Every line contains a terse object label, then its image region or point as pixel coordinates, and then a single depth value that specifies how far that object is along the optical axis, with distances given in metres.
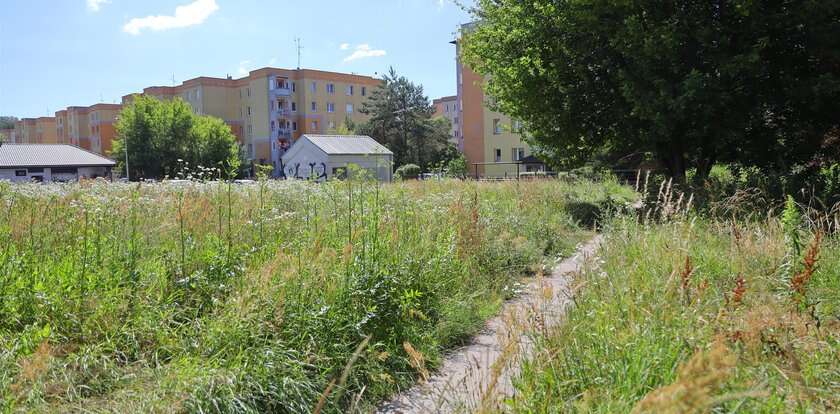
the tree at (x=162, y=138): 52.88
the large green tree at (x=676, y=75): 11.69
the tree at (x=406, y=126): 56.78
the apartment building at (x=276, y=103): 70.56
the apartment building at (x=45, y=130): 107.50
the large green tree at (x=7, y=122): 121.36
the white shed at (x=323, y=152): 37.19
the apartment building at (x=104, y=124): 83.50
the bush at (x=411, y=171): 39.28
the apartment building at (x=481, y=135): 49.78
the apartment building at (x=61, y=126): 95.12
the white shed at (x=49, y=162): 45.62
